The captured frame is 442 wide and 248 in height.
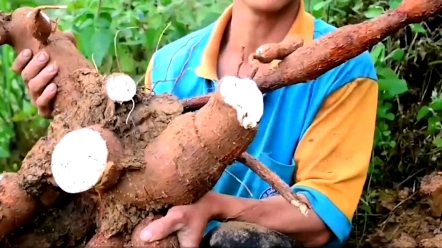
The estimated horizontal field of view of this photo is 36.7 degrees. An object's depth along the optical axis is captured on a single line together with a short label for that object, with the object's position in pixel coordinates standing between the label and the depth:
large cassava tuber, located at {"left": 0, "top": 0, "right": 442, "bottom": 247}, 1.07
